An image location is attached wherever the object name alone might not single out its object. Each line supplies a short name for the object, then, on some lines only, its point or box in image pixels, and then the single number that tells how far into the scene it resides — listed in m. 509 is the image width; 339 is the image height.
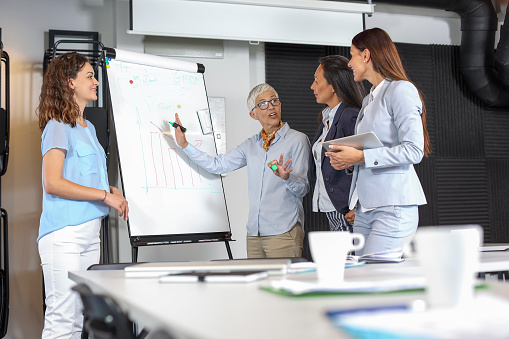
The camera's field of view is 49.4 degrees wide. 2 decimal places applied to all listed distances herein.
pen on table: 0.68
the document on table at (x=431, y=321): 0.54
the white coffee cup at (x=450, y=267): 0.69
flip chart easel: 3.56
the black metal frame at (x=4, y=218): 3.89
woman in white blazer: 2.32
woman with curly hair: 2.51
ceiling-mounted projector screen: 4.44
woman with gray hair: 3.40
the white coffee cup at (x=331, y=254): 1.06
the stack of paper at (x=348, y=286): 0.93
